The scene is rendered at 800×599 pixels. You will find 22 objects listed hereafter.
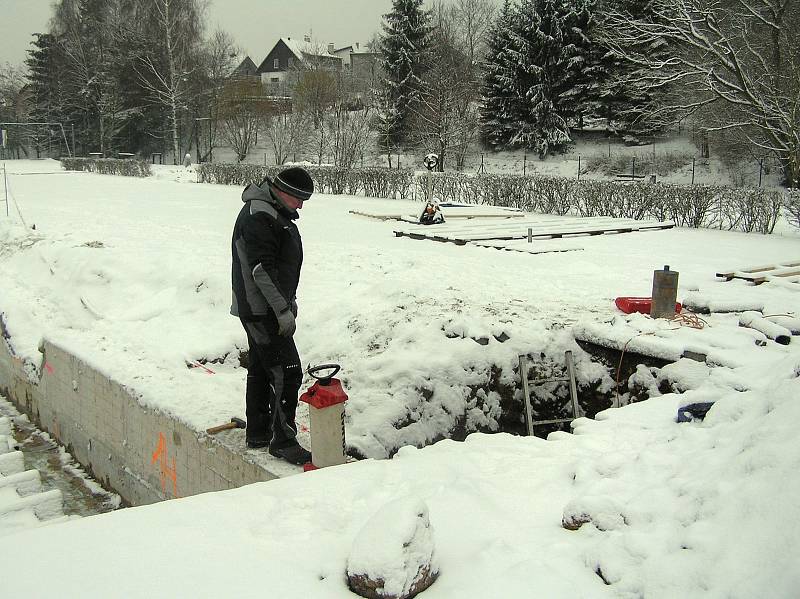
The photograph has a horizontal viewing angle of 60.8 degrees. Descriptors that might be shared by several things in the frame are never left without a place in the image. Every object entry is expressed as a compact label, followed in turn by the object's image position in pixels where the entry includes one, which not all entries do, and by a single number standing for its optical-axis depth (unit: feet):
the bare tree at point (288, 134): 128.67
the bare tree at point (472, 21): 172.65
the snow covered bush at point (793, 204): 39.68
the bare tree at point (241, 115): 145.28
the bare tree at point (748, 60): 62.54
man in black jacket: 13.24
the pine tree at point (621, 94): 103.35
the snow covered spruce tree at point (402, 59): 128.67
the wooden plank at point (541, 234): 38.65
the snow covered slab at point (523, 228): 39.37
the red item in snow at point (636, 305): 21.62
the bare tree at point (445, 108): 110.93
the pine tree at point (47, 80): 169.37
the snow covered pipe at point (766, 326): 18.49
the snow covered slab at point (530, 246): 34.82
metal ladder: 18.44
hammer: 16.21
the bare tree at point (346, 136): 111.34
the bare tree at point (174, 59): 136.15
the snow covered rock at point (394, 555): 8.15
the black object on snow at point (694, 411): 12.85
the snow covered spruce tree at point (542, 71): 113.50
